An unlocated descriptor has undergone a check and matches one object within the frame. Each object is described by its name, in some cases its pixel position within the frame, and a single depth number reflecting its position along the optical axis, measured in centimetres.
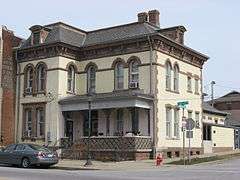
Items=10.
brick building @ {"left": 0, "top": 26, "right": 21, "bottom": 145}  3956
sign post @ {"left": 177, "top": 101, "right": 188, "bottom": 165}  2845
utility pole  8576
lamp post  2826
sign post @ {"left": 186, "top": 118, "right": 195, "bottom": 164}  2812
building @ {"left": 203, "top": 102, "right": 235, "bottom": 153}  4431
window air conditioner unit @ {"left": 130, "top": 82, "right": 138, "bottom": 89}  3575
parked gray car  2620
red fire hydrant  2805
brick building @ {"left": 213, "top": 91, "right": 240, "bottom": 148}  8781
